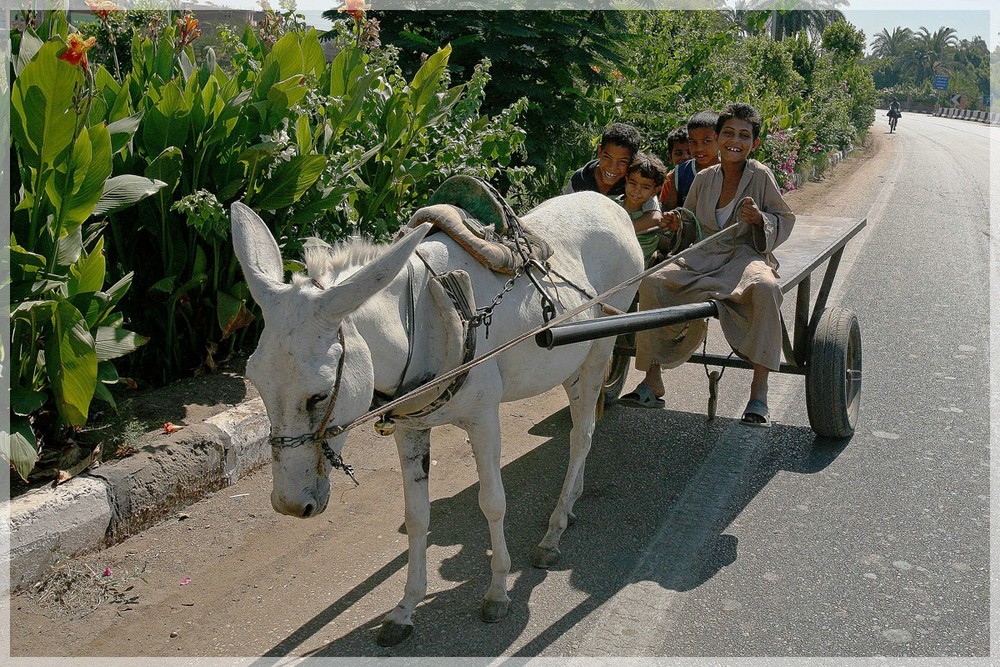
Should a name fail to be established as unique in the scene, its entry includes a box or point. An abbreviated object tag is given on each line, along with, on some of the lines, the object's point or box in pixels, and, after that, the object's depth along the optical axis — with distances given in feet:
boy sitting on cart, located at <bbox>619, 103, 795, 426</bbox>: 15.34
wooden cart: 16.39
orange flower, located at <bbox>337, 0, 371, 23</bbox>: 18.27
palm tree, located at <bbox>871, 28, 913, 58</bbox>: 387.34
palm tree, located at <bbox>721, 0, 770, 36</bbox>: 59.77
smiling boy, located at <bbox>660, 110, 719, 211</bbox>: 18.34
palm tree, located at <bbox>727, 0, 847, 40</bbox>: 61.98
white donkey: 8.40
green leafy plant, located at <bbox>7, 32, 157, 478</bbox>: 12.11
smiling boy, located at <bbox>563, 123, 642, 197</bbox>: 16.70
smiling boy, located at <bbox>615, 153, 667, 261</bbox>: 16.11
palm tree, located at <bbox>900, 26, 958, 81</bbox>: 365.61
